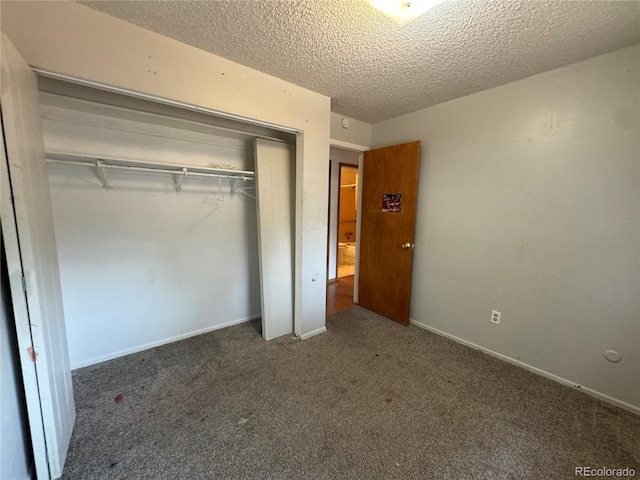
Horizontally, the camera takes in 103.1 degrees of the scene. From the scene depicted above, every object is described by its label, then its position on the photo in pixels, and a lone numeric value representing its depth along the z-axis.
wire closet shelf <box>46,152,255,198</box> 1.78
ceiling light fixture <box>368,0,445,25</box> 1.23
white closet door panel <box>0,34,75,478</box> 1.00
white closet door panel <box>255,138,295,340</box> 2.48
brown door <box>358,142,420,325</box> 2.79
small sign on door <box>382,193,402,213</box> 2.88
